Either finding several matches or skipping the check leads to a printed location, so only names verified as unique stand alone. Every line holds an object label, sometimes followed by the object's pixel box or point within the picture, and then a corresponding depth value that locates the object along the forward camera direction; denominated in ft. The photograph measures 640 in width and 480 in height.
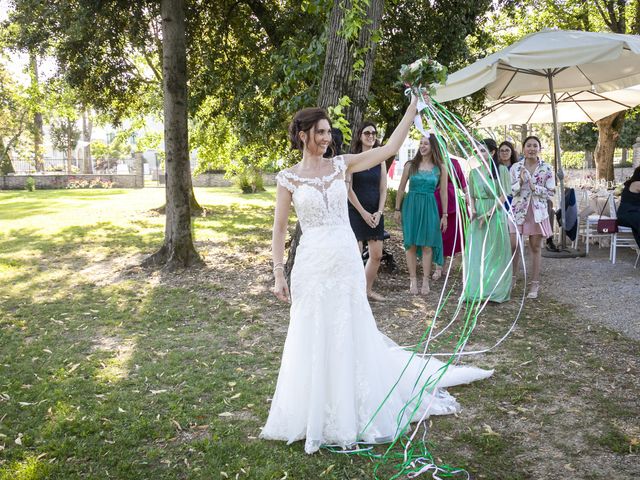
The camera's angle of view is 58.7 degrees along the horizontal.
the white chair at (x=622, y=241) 30.27
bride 11.87
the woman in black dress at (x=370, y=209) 22.51
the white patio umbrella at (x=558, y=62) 24.44
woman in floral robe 23.65
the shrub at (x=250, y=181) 91.19
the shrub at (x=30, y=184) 101.35
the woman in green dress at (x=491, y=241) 23.31
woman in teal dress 24.63
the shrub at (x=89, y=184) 108.17
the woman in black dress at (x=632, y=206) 27.68
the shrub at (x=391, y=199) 61.05
